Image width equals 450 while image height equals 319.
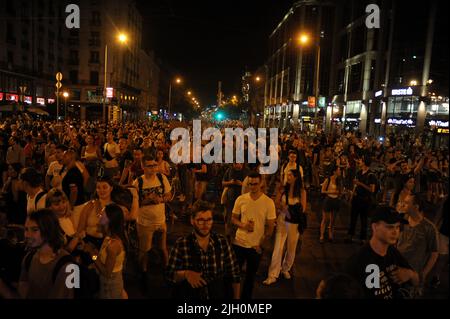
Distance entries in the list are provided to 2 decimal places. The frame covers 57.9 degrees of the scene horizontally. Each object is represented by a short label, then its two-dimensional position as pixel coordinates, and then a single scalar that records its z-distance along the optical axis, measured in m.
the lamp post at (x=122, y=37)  24.99
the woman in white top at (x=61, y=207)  4.43
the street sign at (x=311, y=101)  35.98
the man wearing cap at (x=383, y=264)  3.13
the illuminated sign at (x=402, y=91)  30.03
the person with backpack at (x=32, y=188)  4.99
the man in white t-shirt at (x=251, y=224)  5.07
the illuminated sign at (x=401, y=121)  27.80
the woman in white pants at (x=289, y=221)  6.14
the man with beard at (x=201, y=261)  3.60
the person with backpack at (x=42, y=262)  3.12
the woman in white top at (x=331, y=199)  8.25
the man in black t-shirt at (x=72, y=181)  6.11
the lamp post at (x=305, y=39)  25.59
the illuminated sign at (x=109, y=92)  35.71
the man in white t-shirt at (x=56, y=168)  6.92
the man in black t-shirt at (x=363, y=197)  8.16
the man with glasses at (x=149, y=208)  5.91
